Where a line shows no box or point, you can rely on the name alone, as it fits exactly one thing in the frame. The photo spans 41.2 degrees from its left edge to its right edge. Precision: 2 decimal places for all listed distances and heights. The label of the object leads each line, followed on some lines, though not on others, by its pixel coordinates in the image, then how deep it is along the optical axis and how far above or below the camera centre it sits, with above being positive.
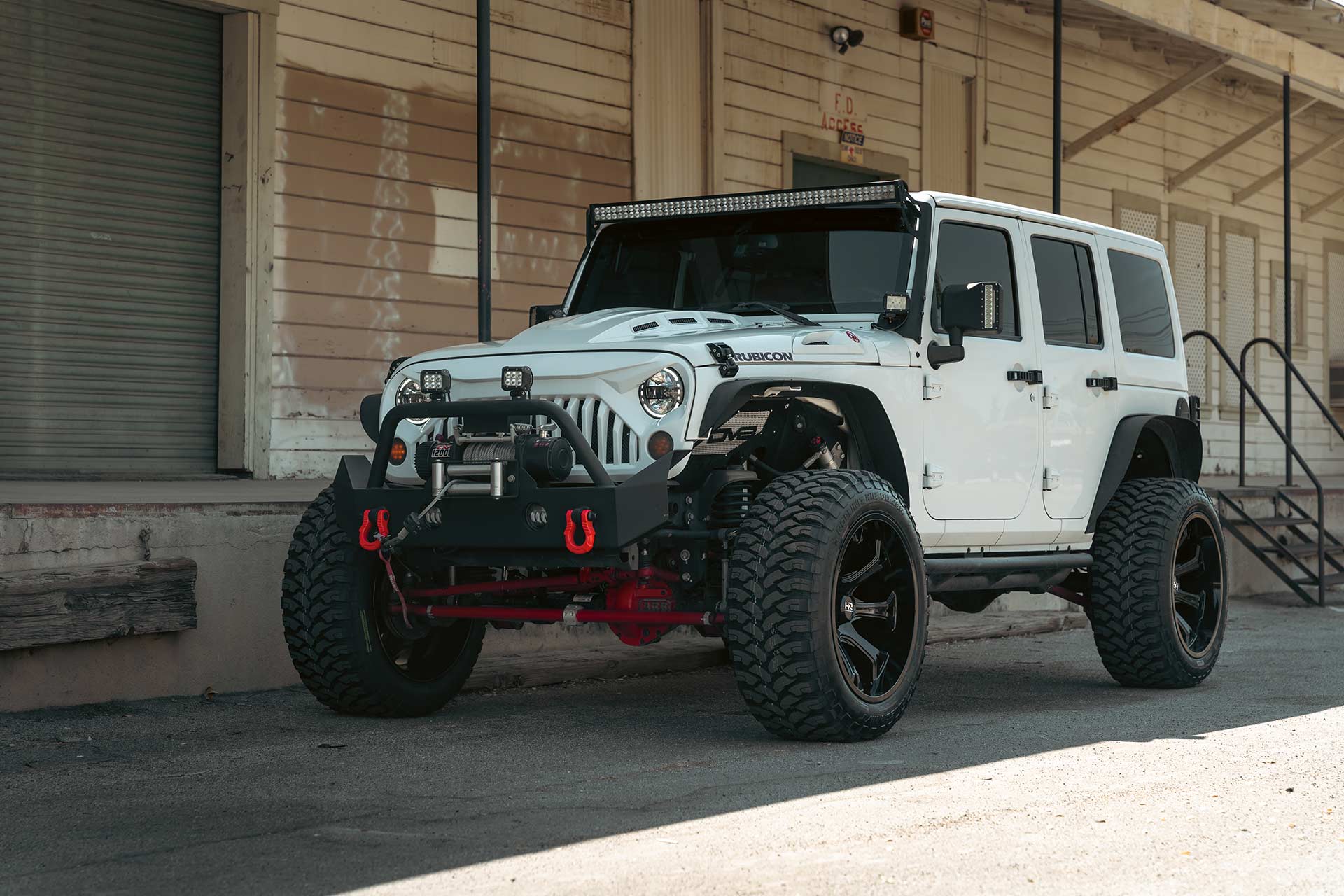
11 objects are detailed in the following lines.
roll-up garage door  10.31 +1.37
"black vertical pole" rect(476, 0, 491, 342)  9.35 +1.53
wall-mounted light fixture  15.66 +3.79
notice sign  15.88 +2.87
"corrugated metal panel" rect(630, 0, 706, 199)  13.85 +2.90
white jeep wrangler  6.20 -0.01
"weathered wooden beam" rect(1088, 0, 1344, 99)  13.81 +3.57
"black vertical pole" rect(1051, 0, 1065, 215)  13.23 +2.65
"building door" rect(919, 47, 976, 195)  16.84 +3.33
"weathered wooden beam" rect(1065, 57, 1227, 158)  17.45 +3.56
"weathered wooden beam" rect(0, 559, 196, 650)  6.96 -0.56
